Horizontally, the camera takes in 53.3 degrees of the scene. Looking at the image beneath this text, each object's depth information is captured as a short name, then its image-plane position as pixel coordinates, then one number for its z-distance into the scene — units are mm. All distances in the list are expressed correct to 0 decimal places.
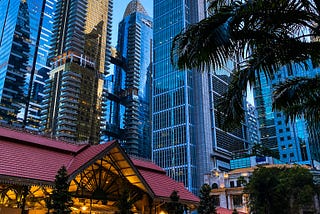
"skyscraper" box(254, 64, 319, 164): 115188
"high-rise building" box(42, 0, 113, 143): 115312
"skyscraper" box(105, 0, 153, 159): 158125
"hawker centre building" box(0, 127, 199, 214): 17531
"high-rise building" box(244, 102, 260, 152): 175200
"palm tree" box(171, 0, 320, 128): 6883
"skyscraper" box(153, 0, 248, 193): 97500
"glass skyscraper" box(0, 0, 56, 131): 131000
